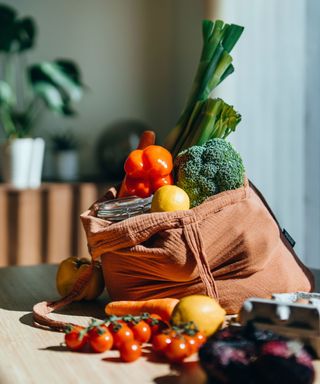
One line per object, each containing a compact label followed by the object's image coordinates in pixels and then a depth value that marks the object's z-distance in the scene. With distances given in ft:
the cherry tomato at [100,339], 3.47
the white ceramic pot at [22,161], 11.77
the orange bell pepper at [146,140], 4.87
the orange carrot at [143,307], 3.91
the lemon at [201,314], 3.58
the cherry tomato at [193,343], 3.32
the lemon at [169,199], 4.10
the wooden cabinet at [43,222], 11.55
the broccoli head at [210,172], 4.25
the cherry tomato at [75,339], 3.50
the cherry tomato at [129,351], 3.35
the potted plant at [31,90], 11.77
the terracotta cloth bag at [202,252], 4.07
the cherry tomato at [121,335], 3.44
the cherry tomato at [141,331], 3.55
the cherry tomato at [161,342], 3.36
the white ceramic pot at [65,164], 12.64
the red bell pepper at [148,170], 4.35
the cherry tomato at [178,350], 3.29
